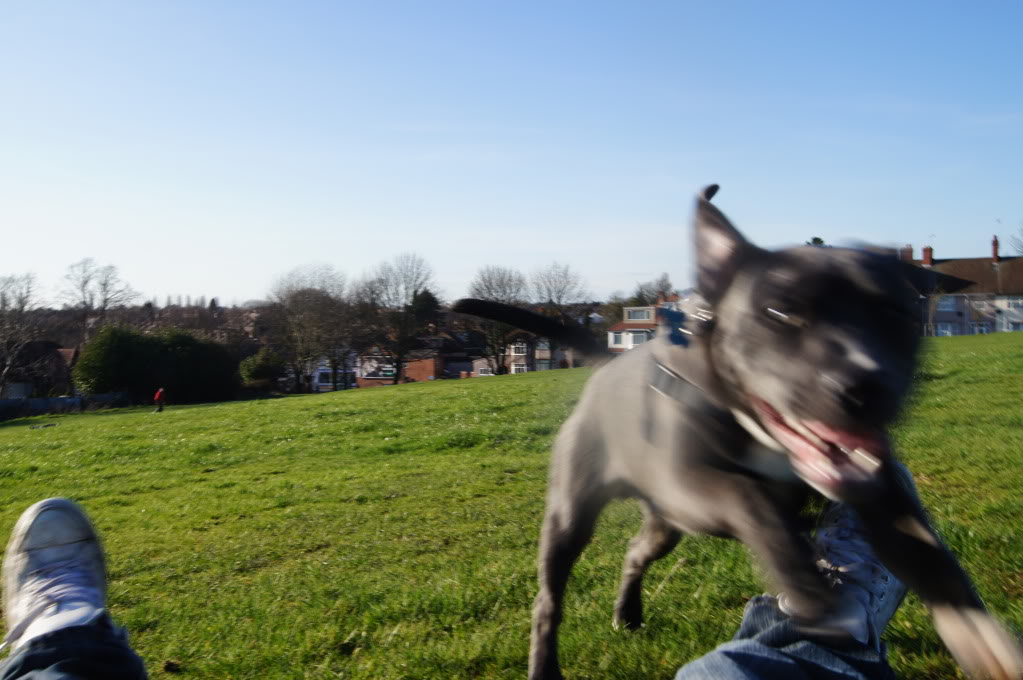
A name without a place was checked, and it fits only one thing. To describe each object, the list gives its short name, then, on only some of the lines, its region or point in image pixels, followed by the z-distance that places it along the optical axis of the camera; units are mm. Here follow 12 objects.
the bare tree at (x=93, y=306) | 58562
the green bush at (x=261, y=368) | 47438
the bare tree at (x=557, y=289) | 24042
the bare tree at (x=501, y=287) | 27948
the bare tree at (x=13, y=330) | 45719
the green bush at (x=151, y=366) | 39188
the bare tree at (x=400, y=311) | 46069
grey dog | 1529
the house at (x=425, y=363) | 47906
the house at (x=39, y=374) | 48844
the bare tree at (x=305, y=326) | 50344
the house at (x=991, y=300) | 58625
